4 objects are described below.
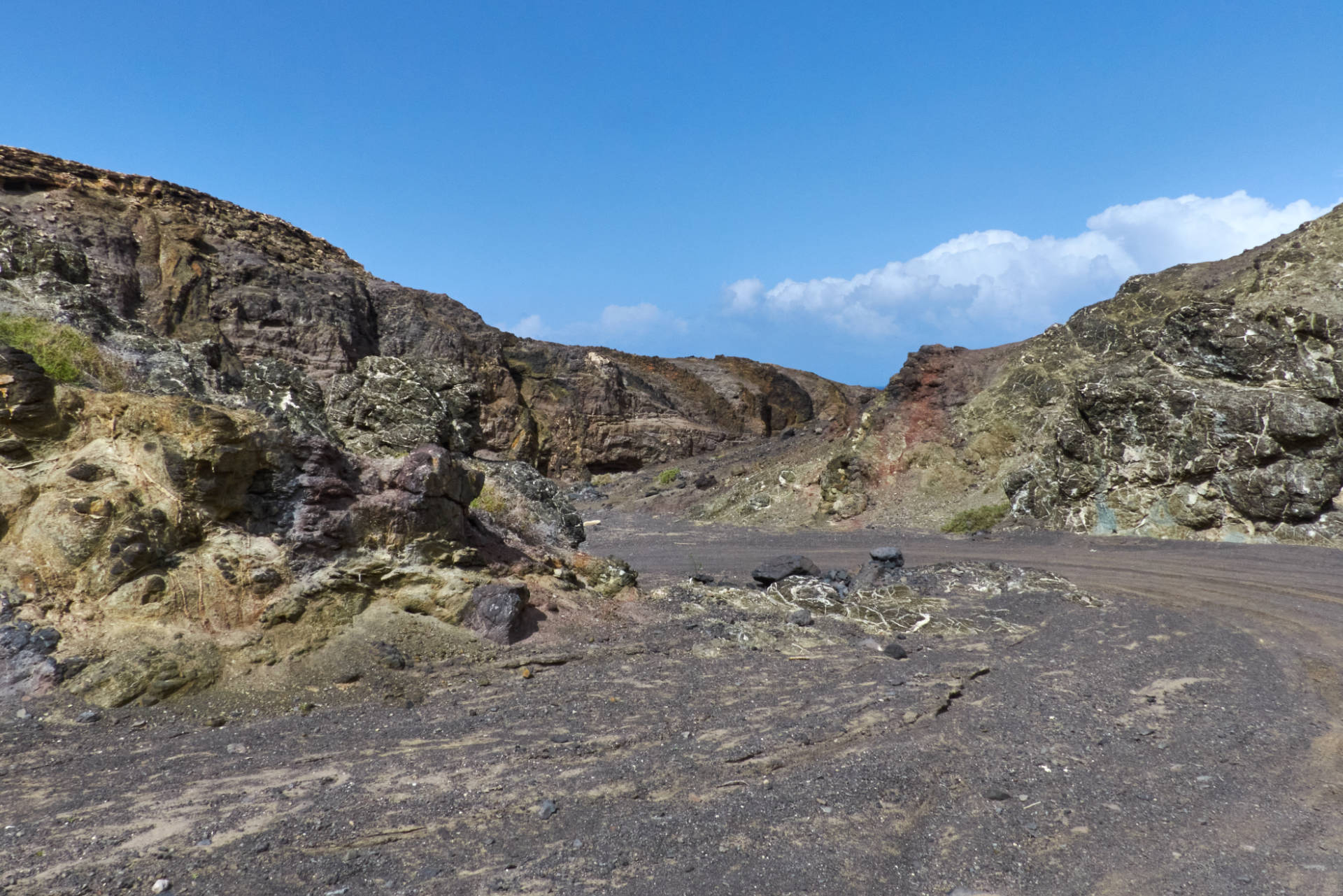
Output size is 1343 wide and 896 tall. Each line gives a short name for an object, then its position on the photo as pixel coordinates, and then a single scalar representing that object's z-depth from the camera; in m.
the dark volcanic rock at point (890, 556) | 13.77
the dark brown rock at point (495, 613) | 8.56
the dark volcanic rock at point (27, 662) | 6.13
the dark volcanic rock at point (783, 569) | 12.83
